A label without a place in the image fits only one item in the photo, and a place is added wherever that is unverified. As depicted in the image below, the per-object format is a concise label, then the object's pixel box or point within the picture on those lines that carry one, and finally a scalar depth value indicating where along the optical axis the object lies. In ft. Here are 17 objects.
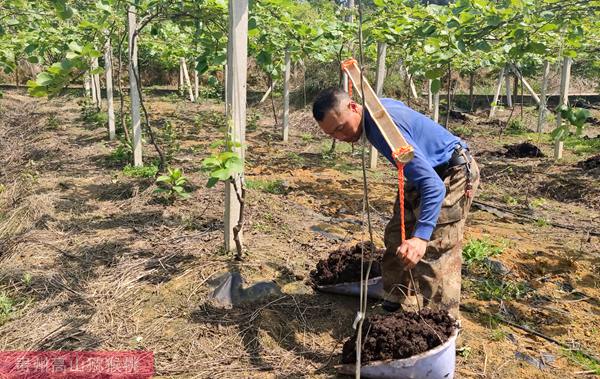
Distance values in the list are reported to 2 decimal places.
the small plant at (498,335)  10.08
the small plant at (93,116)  34.35
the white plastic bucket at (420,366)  7.60
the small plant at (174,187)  15.58
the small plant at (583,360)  9.20
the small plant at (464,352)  9.42
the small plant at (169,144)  23.98
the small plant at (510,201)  21.29
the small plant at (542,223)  18.01
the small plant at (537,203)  20.98
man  7.56
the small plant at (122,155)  23.75
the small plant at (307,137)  35.00
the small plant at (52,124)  34.37
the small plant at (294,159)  27.45
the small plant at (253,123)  38.68
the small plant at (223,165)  9.22
